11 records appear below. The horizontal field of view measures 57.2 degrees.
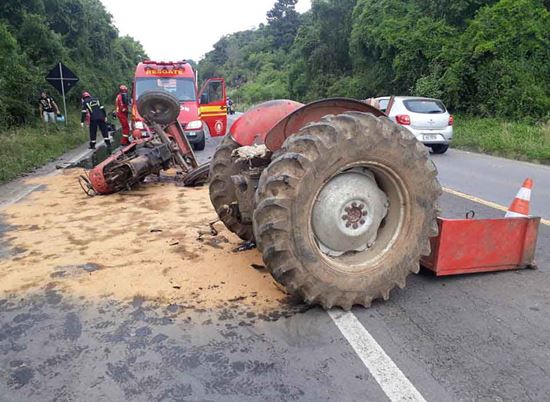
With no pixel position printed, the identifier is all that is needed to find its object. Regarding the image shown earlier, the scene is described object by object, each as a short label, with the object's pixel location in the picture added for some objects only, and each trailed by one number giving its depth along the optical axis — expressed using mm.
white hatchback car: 14039
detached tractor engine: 8047
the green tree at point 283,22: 90562
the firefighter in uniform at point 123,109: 14891
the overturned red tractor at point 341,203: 3283
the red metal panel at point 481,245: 3871
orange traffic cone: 4441
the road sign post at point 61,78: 17812
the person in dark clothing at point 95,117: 15430
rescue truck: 14844
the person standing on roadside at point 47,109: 18297
